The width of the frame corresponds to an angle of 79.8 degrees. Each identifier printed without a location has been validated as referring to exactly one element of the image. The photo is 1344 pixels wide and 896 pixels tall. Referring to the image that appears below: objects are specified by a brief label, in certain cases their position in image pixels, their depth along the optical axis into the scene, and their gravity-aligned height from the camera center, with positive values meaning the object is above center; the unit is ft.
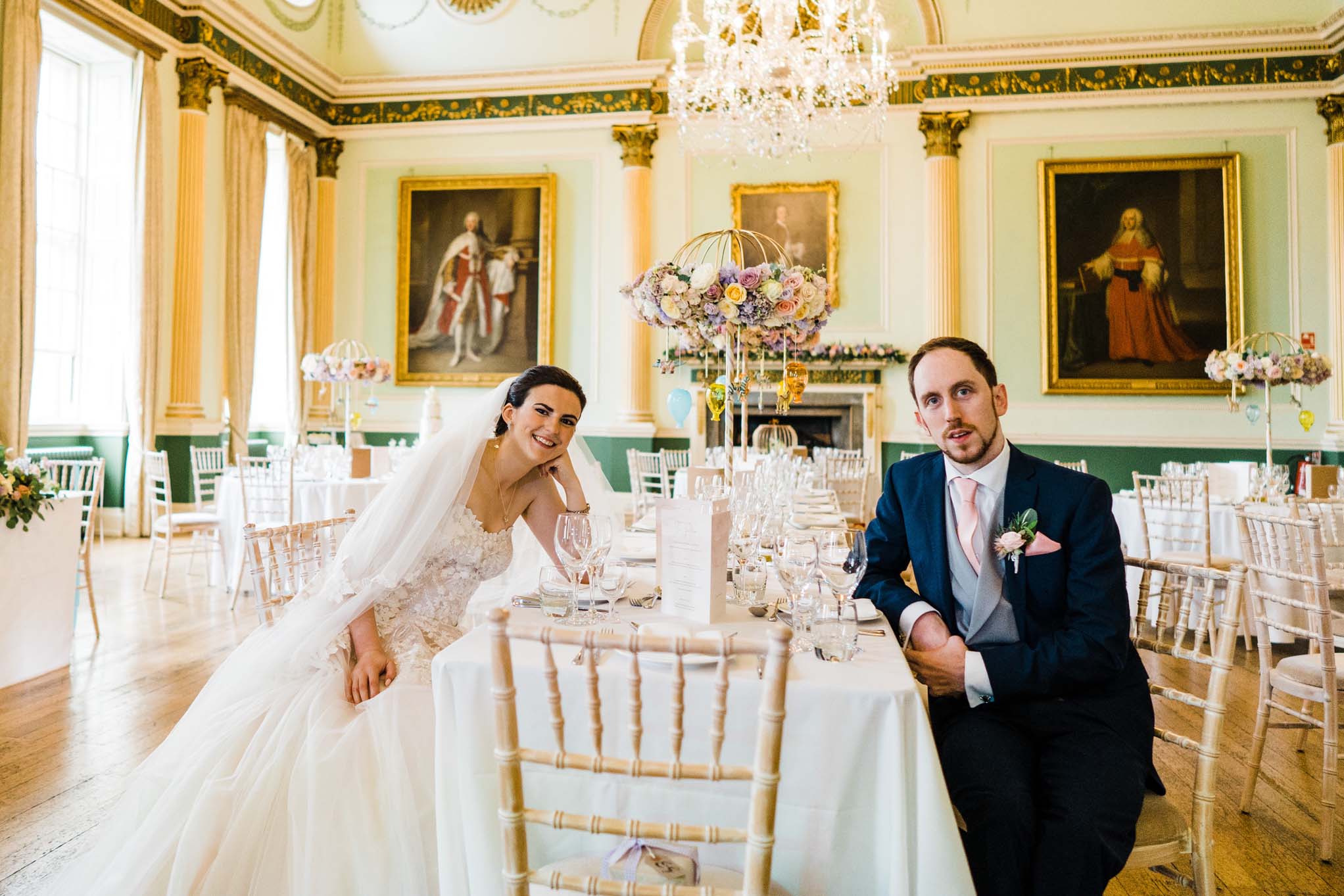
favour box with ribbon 4.32 -2.17
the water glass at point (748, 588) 6.89 -1.01
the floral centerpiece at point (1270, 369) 17.87 +2.34
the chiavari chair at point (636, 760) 3.76 -1.42
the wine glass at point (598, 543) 6.31 -0.57
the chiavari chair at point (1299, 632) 7.96 -1.64
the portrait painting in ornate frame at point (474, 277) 31.14 +7.53
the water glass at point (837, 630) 5.30 -1.10
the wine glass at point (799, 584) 5.78 -0.86
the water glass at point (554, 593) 6.14 -0.97
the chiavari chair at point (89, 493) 14.47 -0.41
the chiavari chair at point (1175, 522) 16.15 -1.04
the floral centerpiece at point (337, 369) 21.93 +2.79
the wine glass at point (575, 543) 6.26 -0.57
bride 5.52 -1.90
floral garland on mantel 28.43 +4.16
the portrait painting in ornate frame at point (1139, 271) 27.14 +6.85
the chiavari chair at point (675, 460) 28.96 +0.40
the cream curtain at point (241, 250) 27.71 +7.69
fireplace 29.23 +1.89
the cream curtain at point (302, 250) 30.66 +8.52
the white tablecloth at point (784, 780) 4.52 -1.82
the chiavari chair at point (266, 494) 18.06 -0.54
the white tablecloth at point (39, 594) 12.21 -1.96
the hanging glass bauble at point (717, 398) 10.24 +0.94
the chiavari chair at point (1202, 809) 5.38 -2.34
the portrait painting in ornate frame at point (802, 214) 29.27 +9.46
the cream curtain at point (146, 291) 24.77 +5.54
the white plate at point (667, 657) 4.92 -1.16
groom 5.04 -1.25
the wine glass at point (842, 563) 6.07 -0.88
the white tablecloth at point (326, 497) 18.21 -0.62
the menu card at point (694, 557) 6.07 -0.67
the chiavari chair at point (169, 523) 19.49 -1.31
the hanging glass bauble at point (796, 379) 11.41 +1.33
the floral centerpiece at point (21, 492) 11.85 -0.35
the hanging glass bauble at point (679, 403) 13.23 +1.14
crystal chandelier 18.99 +10.07
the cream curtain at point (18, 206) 21.04 +6.97
